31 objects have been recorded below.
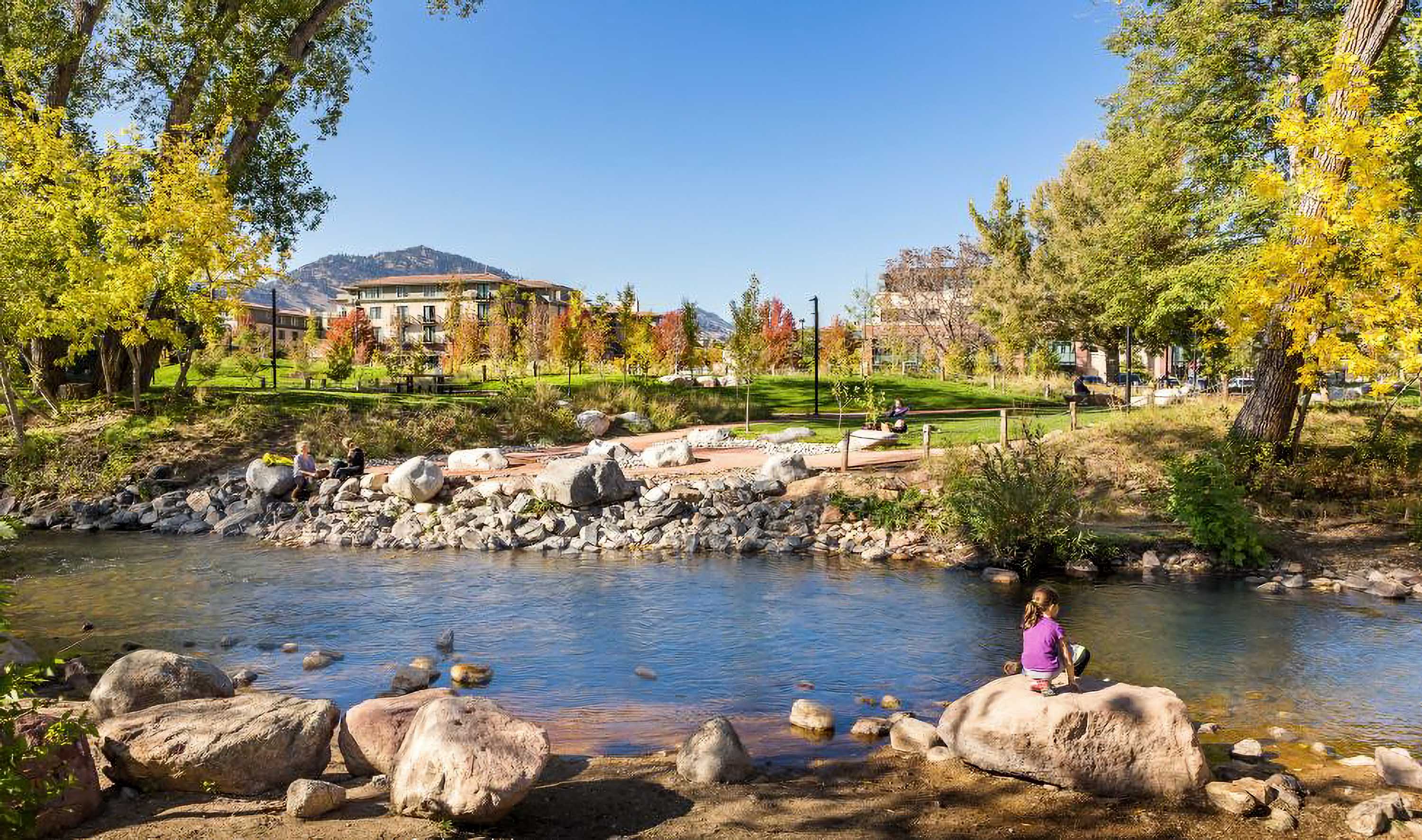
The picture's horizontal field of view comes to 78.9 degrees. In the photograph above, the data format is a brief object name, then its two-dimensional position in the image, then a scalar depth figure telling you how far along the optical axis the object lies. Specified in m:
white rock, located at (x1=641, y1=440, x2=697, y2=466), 20.75
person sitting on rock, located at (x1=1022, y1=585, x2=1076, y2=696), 6.39
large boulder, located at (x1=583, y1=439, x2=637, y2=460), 21.39
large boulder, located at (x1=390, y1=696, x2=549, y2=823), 4.86
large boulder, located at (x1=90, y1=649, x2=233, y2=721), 6.31
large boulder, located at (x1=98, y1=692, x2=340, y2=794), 5.30
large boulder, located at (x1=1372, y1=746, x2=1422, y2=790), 5.69
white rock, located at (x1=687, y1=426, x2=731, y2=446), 23.89
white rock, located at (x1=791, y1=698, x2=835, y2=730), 7.07
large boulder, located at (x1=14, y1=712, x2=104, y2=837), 4.61
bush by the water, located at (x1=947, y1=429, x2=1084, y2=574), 13.44
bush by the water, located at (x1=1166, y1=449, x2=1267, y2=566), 13.27
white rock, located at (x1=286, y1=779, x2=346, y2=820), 4.96
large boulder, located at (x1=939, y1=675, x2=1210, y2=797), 5.66
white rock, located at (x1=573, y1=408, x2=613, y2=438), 26.16
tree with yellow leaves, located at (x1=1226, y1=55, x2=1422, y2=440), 12.08
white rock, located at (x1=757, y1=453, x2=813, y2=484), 18.11
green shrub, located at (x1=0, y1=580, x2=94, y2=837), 4.05
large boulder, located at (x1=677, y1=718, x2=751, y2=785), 5.85
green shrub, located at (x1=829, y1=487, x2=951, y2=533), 15.41
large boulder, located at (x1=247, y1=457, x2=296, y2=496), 18.67
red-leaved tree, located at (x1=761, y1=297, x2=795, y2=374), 58.66
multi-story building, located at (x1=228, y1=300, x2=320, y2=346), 114.81
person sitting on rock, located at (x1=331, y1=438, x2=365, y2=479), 19.45
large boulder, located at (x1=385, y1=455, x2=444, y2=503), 18.03
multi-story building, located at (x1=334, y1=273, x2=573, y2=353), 105.38
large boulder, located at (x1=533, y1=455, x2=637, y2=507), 17.17
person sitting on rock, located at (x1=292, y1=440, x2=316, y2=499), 18.62
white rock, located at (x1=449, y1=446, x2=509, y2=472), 20.12
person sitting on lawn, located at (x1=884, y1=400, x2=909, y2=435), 22.86
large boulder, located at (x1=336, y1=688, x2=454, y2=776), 5.83
